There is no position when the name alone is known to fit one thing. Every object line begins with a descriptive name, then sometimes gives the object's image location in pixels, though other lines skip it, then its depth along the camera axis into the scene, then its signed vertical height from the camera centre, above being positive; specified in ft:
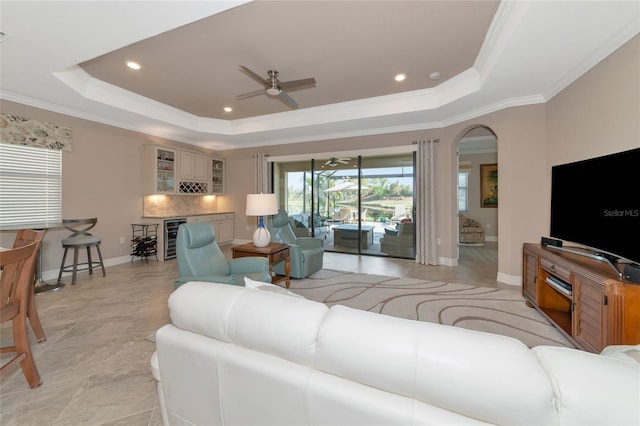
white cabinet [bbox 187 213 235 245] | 20.59 -1.02
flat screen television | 6.31 +0.29
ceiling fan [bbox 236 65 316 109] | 9.98 +5.04
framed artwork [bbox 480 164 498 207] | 25.16 +2.75
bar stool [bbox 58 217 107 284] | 12.45 -1.40
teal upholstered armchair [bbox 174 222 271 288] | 7.97 -1.67
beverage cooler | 17.09 -1.55
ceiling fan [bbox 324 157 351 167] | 19.66 +3.94
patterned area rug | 8.39 -3.49
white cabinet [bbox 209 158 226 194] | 21.93 +3.12
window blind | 12.05 +1.29
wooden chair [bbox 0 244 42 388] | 5.59 -2.07
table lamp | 10.96 +0.14
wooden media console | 5.60 -2.16
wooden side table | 10.73 -1.69
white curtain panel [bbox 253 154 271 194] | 21.42 +3.21
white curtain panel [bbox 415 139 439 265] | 16.25 +0.51
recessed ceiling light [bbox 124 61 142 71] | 10.91 +6.22
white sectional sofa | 1.98 -1.43
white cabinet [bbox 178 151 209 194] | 19.29 +2.98
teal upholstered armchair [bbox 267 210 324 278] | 12.91 -1.88
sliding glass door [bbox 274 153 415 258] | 18.35 +0.92
